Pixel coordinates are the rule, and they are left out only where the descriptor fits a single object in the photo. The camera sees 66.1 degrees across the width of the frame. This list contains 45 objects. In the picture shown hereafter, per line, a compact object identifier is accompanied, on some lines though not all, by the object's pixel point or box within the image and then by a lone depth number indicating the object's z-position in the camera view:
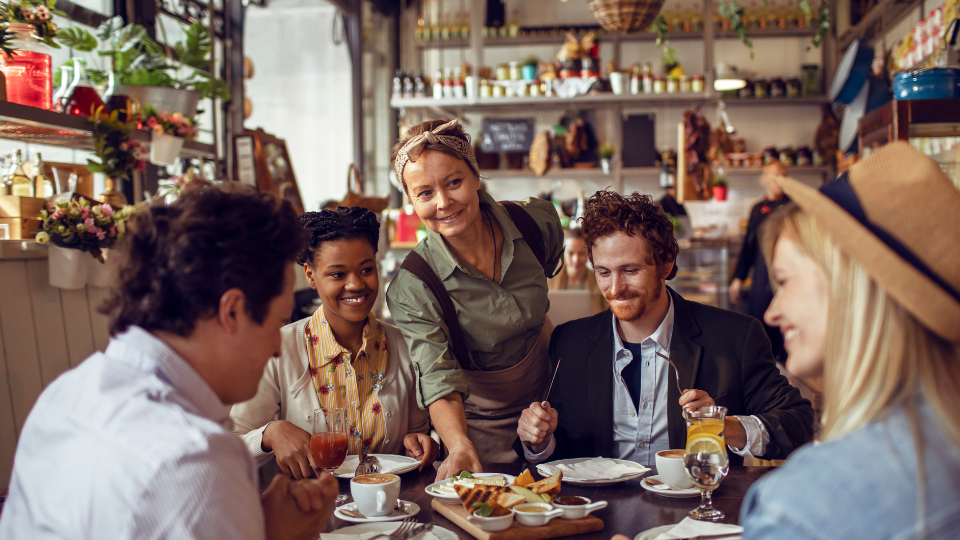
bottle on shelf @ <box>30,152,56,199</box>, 2.70
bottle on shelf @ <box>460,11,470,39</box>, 7.65
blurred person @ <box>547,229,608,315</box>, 4.22
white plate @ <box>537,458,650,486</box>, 1.64
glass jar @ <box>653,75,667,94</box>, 6.03
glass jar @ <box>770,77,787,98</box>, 7.22
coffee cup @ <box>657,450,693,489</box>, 1.58
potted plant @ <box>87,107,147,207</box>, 2.90
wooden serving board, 1.35
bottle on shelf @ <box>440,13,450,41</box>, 7.71
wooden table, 1.44
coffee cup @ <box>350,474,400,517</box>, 1.45
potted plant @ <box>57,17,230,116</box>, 3.20
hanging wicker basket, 4.23
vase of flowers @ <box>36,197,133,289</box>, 2.58
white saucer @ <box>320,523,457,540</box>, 1.38
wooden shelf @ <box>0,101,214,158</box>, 2.41
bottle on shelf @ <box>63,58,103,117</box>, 2.77
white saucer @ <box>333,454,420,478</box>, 1.75
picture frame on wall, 4.22
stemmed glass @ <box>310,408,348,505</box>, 1.59
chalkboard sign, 6.97
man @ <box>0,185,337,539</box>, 0.83
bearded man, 2.05
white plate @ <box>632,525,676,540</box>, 1.33
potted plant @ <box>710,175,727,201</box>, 6.50
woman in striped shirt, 2.00
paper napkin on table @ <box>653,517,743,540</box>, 1.33
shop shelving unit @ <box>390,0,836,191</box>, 5.90
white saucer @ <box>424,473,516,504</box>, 1.53
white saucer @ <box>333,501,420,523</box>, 1.46
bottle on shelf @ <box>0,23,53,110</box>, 2.44
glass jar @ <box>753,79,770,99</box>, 7.26
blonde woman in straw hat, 0.80
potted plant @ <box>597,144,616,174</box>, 6.86
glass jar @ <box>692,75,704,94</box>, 5.91
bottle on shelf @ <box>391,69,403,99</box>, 6.22
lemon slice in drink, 1.46
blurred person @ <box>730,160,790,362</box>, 4.80
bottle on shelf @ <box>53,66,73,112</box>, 2.72
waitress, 2.06
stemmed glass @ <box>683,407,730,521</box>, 1.44
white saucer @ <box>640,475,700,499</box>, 1.57
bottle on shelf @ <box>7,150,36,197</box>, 2.64
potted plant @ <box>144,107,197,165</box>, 3.23
